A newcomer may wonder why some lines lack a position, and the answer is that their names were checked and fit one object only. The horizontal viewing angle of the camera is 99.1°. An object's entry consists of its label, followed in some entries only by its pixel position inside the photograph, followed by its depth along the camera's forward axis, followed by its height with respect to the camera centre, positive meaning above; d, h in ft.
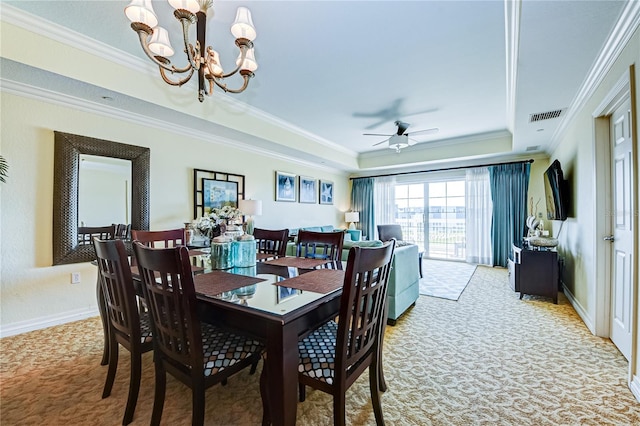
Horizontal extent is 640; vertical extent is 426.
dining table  3.52 -1.29
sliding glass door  21.26 +0.00
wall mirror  9.04 +0.78
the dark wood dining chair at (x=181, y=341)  3.81 -1.98
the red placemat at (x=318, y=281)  4.62 -1.23
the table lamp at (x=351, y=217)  23.98 -0.19
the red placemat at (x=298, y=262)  6.44 -1.19
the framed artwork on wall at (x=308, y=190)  19.98 +1.89
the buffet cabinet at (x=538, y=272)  11.26 -2.42
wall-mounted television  11.26 +1.06
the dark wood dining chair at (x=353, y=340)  3.80 -2.09
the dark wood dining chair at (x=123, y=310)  4.71 -1.78
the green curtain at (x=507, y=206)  18.33 +0.65
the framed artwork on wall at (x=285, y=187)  17.91 +1.91
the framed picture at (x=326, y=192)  22.20 +1.93
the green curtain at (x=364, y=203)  24.57 +1.11
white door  6.71 -0.35
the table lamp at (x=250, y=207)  14.19 +0.40
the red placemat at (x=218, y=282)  4.50 -1.23
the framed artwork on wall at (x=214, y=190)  13.14 +1.29
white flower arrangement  6.66 -0.11
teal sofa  9.04 -2.24
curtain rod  18.75 +3.60
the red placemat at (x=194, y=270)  5.53 -1.22
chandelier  5.16 +3.79
